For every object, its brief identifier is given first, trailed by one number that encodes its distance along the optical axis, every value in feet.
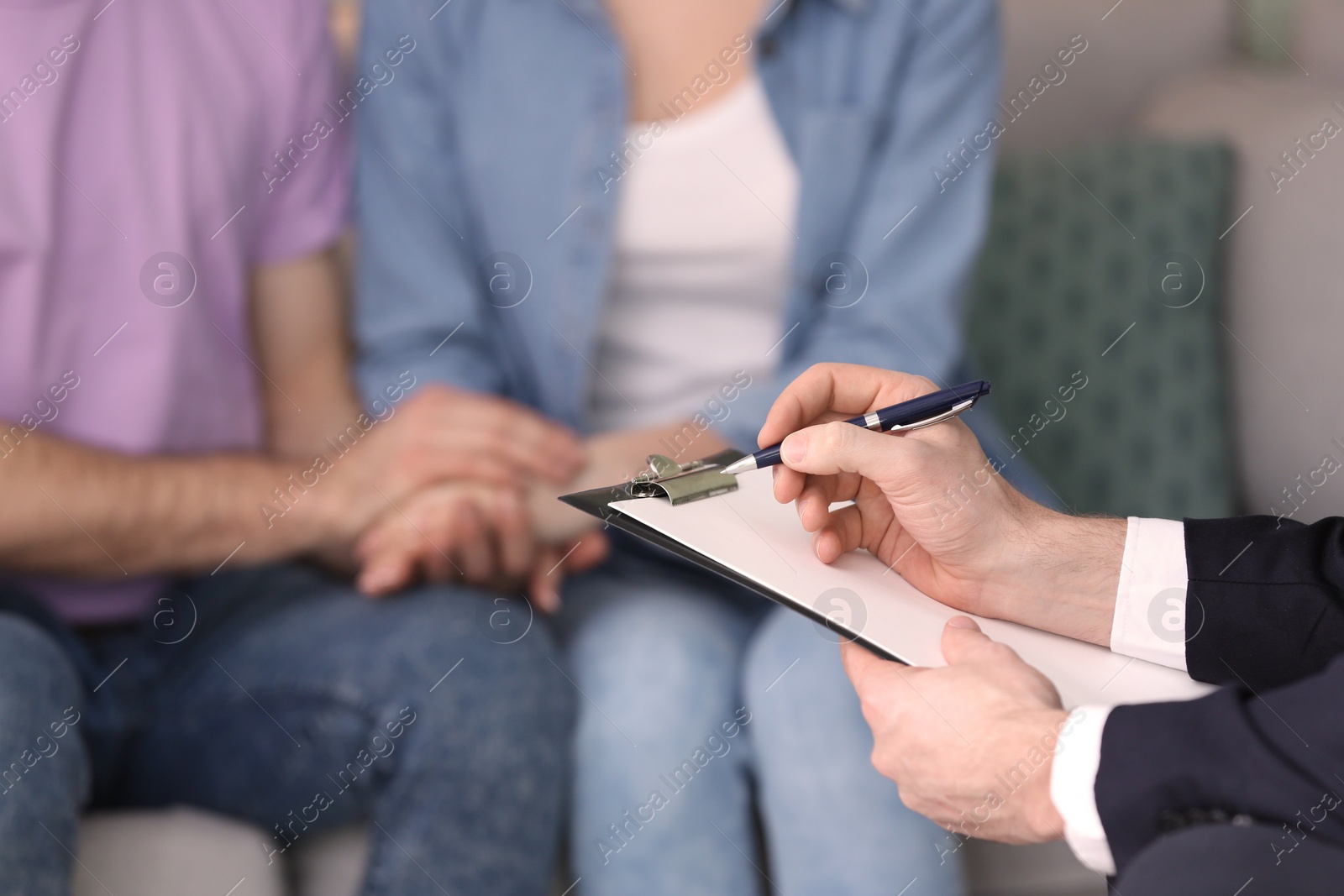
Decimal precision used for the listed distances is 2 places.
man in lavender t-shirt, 7.86
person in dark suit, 6.65
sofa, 7.80
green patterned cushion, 10.41
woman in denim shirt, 8.57
